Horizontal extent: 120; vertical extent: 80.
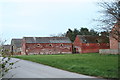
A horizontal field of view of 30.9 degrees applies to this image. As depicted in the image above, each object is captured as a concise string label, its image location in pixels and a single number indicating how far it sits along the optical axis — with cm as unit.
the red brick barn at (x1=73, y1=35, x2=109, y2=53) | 6695
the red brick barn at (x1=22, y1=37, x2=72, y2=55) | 6925
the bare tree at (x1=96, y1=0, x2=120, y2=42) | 1839
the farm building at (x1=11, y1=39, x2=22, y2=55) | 8324
